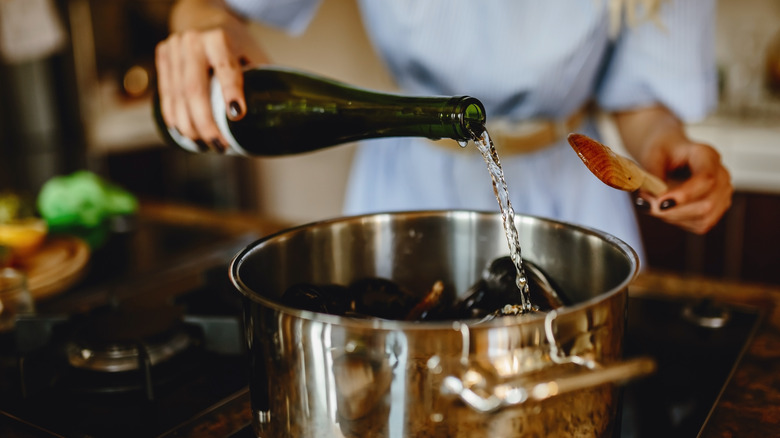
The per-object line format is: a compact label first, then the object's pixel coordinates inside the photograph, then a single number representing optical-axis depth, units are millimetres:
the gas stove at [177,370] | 546
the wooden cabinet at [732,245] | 2033
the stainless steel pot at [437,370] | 360
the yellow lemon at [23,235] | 930
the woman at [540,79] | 881
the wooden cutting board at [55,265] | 856
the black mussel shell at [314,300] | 491
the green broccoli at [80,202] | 1088
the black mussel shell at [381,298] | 554
